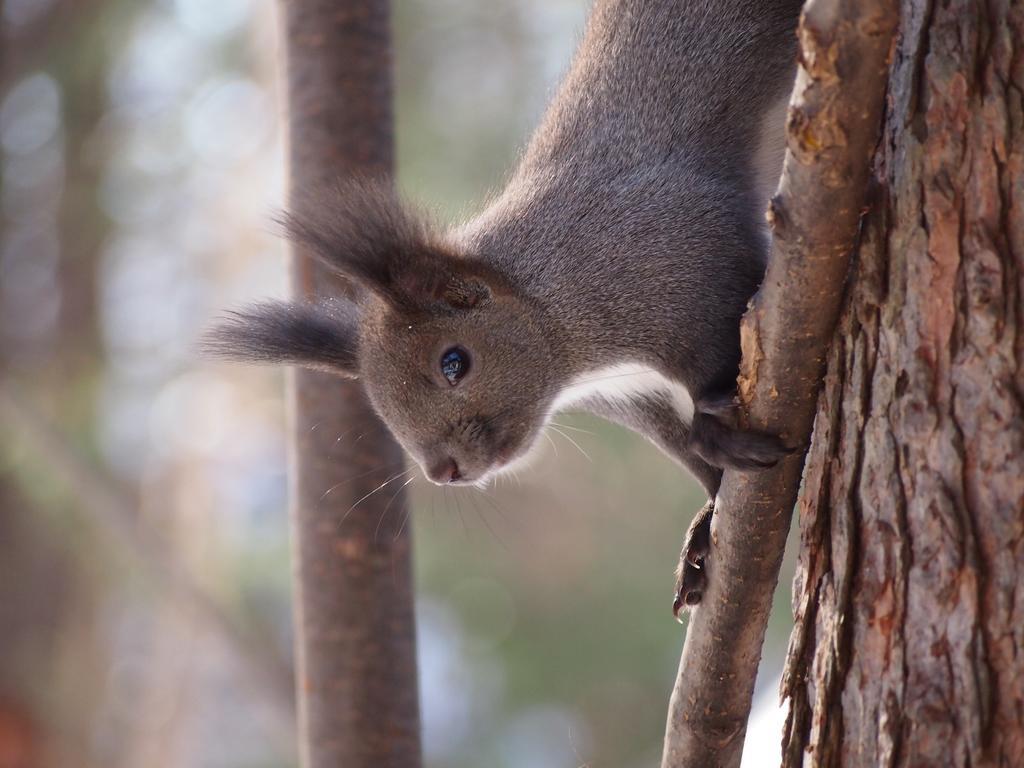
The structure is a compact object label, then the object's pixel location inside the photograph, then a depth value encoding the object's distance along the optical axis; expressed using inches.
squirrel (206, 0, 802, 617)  161.9
